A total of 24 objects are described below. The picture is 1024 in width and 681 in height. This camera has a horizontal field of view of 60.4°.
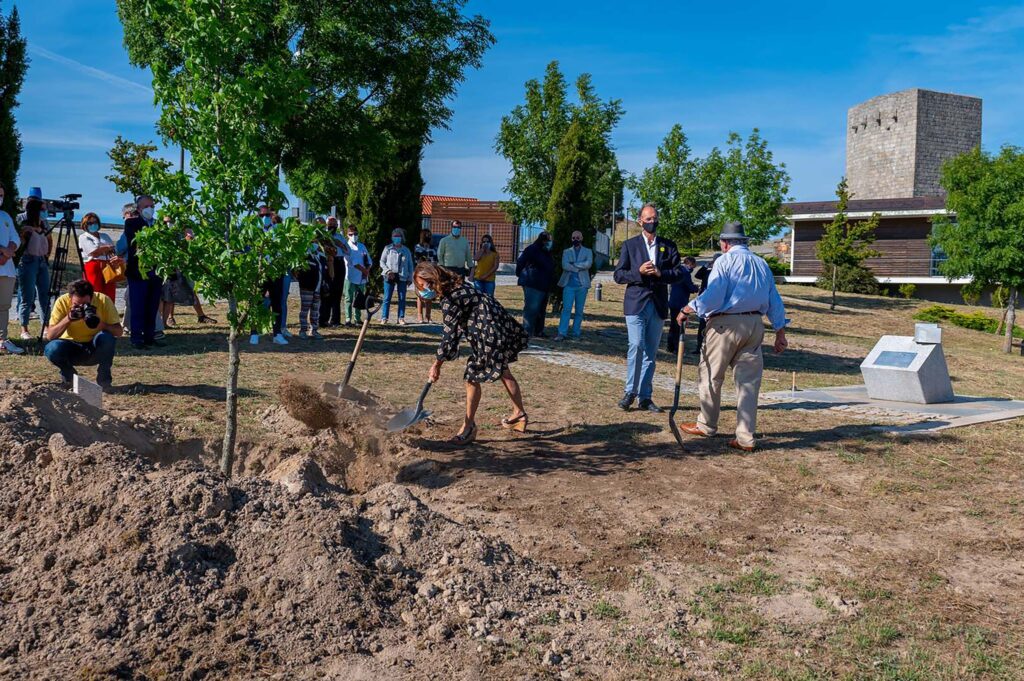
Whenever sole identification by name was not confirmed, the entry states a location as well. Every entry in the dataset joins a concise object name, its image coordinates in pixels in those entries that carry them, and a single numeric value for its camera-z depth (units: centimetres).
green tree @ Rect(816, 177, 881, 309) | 3103
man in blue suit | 833
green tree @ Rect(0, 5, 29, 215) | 1408
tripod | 1171
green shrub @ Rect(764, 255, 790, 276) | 4394
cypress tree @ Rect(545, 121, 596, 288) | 1811
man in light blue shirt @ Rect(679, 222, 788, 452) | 688
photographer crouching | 752
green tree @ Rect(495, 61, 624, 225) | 2842
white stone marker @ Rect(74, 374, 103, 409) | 657
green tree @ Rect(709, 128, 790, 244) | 2984
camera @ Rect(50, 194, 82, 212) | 1143
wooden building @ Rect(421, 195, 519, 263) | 4078
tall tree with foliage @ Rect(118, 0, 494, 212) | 1223
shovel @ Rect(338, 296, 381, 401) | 750
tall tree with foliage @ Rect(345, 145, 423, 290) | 1981
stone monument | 971
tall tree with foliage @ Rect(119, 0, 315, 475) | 504
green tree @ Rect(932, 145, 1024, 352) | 2252
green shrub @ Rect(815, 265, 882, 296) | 3675
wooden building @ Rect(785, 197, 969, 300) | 3981
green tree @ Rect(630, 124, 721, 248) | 2986
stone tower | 5650
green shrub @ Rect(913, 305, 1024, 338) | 2928
